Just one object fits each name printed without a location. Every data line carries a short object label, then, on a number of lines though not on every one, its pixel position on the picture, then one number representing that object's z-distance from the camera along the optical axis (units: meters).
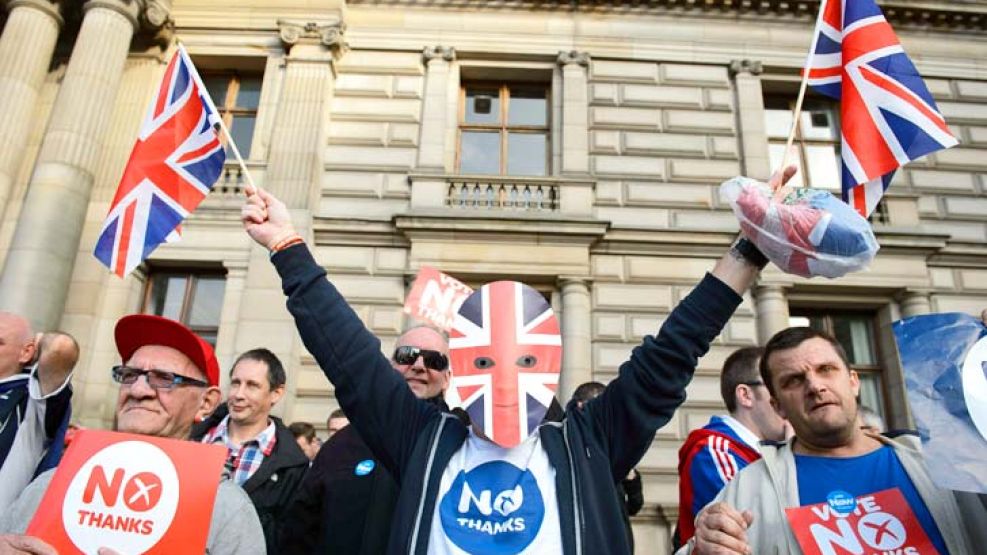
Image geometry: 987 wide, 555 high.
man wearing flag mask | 1.92
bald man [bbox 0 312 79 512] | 3.17
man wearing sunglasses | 2.79
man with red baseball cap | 2.10
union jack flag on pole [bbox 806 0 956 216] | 3.65
